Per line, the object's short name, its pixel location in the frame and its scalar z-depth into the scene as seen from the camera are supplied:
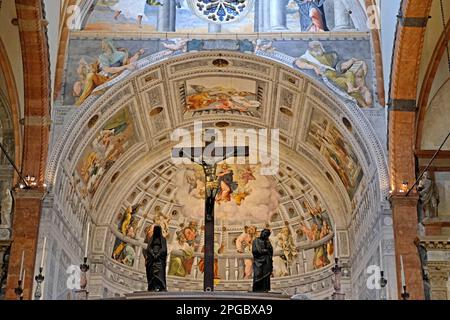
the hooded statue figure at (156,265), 12.03
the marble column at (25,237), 16.34
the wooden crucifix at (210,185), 11.61
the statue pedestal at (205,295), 9.97
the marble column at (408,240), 16.11
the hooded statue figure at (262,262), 11.95
